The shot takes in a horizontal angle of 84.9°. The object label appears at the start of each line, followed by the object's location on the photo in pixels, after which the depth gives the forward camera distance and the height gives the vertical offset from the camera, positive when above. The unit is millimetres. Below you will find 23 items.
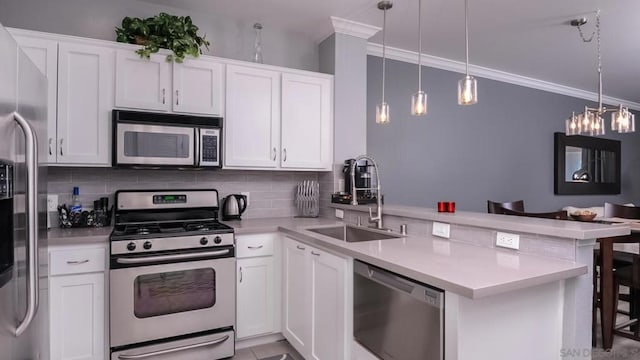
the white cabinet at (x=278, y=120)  2830 +503
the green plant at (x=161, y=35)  2516 +1045
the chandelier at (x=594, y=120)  3028 +543
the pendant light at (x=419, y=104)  2205 +482
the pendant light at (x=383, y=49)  2531 +1319
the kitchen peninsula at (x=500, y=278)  1245 -368
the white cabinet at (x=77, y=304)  2023 -747
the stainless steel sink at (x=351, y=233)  2417 -407
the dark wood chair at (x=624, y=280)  2635 -733
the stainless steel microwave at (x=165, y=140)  2402 +274
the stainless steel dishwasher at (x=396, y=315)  1305 -574
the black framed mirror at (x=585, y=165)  5297 +240
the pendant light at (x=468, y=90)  1946 +498
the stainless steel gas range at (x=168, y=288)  2115 -700
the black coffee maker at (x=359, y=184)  2927 -43
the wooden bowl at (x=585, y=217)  3151 -334
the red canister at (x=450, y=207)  2186 -172
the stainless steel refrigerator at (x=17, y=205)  1139 -95
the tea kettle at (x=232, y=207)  2970 -247
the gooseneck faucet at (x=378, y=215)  2412 -257
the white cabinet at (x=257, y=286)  2539 -794
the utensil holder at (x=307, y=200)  3305 -200
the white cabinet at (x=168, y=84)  2465 +696
